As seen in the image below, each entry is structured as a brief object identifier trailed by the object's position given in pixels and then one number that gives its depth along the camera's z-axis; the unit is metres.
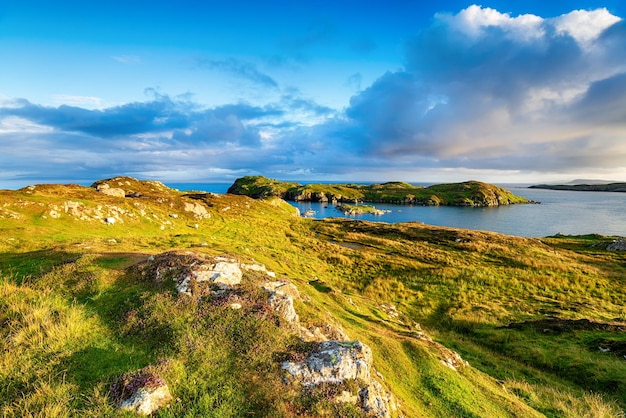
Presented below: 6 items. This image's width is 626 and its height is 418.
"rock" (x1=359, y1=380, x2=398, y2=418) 8.97
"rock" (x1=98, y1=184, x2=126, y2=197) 68.62
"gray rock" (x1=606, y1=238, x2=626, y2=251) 66.38
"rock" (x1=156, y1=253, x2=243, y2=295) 14.13
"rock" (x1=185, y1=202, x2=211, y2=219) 66.50
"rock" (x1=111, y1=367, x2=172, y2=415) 7.69
